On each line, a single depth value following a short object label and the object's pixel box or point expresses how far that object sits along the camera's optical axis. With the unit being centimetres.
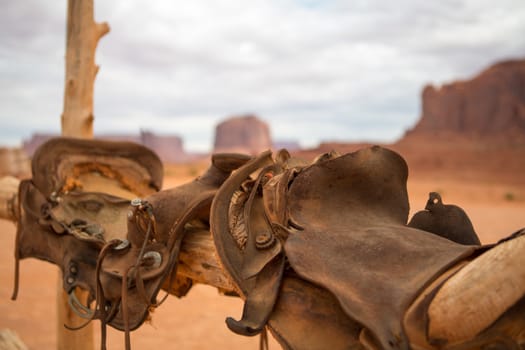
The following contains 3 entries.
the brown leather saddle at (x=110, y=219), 151
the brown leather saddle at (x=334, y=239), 87
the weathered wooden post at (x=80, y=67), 287
